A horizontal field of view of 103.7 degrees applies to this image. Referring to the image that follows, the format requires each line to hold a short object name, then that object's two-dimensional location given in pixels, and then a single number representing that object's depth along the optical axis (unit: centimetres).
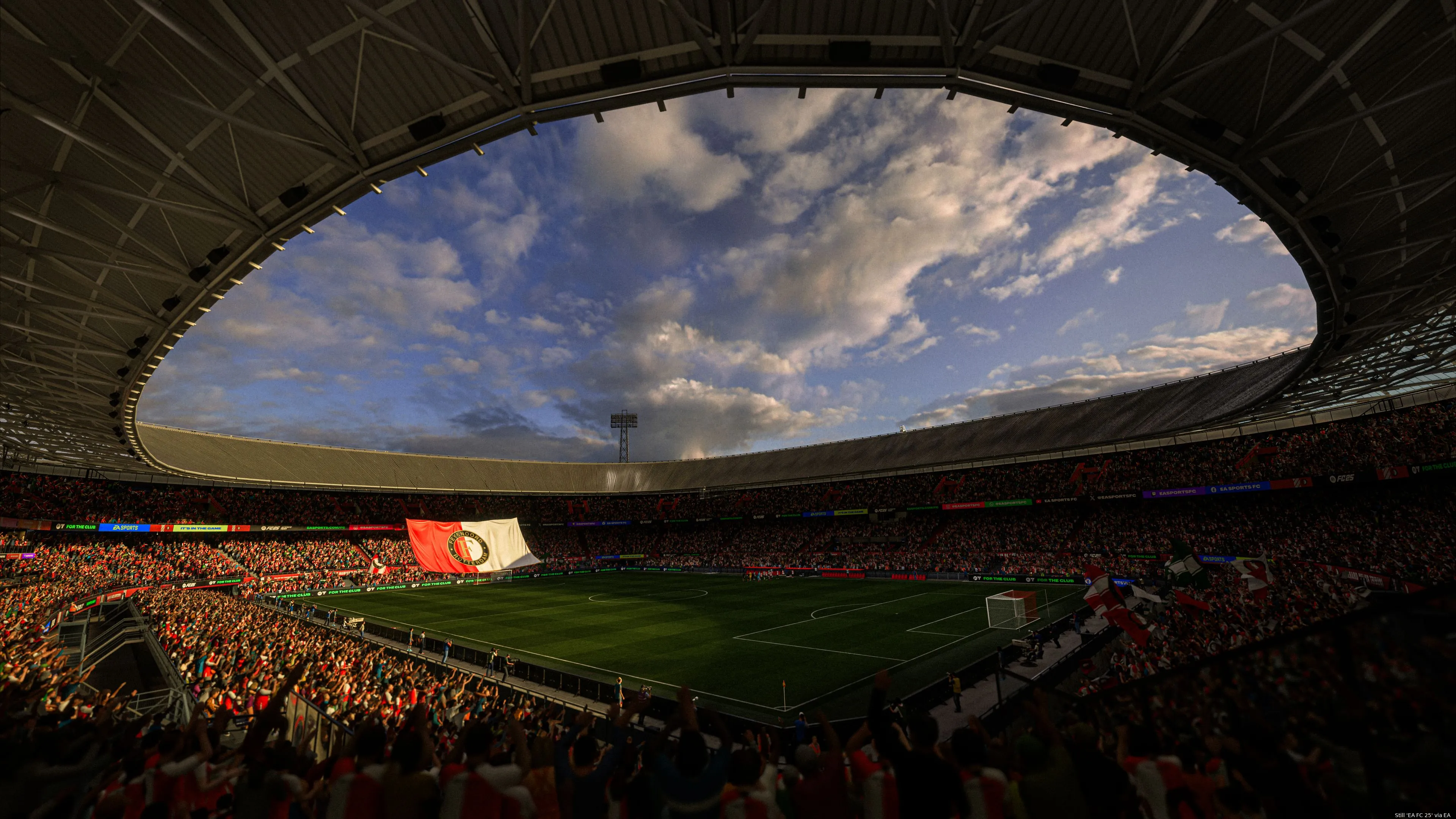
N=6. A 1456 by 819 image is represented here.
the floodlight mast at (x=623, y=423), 10056
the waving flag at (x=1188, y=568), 1930
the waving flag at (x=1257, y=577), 1603
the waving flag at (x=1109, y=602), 1423
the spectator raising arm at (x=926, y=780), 337
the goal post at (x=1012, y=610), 2572
